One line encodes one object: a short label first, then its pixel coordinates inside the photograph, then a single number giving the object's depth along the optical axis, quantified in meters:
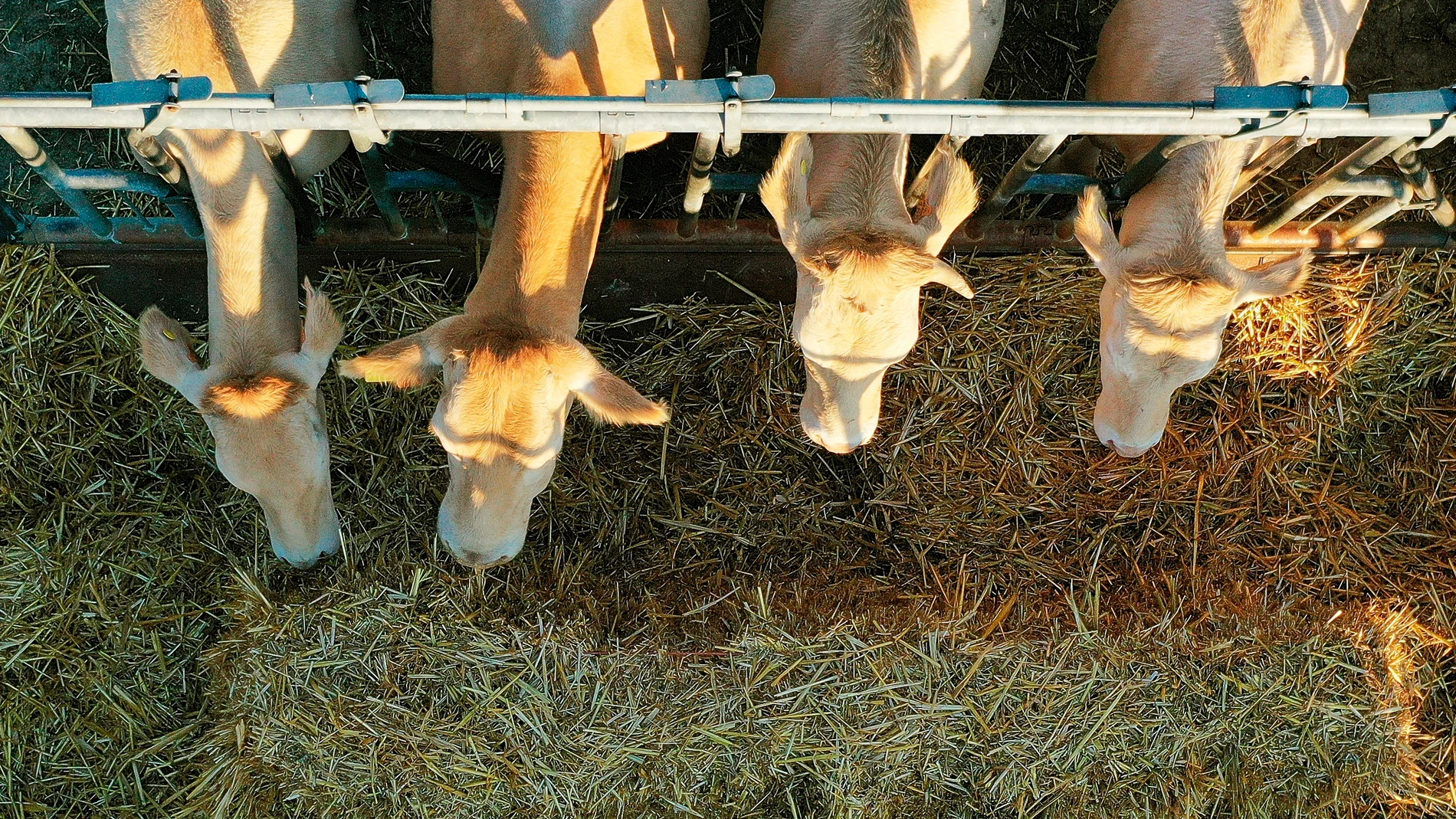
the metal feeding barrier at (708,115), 2.65
